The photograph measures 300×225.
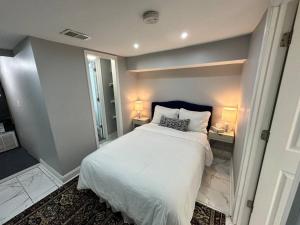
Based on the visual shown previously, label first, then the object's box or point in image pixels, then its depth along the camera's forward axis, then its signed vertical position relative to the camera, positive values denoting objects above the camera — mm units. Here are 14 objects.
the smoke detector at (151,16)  1239 +637
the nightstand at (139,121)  3469 -945
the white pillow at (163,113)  2835 -615
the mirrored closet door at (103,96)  3357 -289
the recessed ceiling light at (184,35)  1802 +679
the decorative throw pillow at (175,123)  2553 -766
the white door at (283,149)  845 -454
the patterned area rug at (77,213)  1520 -1540
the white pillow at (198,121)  2529 -701
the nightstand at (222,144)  2351 -1240
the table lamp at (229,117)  2377 -598
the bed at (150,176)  1176 -954
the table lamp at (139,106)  3558 -571
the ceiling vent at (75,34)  1578 +632
